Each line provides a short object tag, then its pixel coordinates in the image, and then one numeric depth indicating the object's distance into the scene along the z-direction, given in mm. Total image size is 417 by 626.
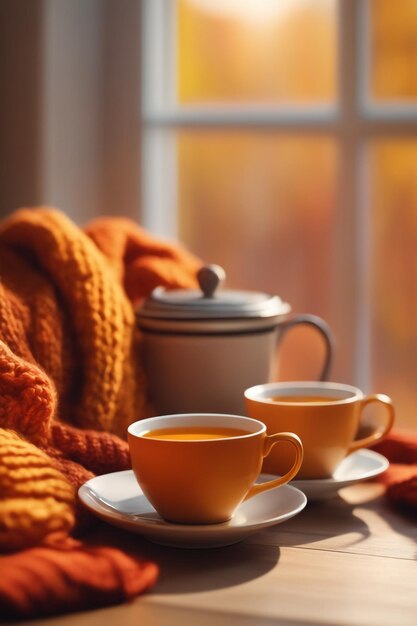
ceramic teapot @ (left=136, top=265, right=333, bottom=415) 1211
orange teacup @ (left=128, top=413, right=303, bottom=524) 1039
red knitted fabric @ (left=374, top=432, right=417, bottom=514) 1152
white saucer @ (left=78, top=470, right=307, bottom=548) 1040
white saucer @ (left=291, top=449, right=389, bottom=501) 1146
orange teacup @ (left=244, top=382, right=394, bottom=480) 1143
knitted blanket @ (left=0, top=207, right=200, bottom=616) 988
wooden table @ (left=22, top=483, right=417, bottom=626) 976
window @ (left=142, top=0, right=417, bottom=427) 1534
